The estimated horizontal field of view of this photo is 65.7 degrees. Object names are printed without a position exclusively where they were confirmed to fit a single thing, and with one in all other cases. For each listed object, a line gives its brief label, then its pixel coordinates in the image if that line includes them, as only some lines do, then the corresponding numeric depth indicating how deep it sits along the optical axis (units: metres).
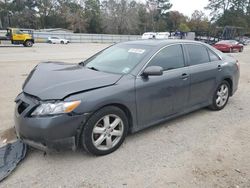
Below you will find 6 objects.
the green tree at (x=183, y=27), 50.94
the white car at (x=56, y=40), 30.47
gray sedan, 2.24
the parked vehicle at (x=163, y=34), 31.02
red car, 17.58
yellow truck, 19.98
